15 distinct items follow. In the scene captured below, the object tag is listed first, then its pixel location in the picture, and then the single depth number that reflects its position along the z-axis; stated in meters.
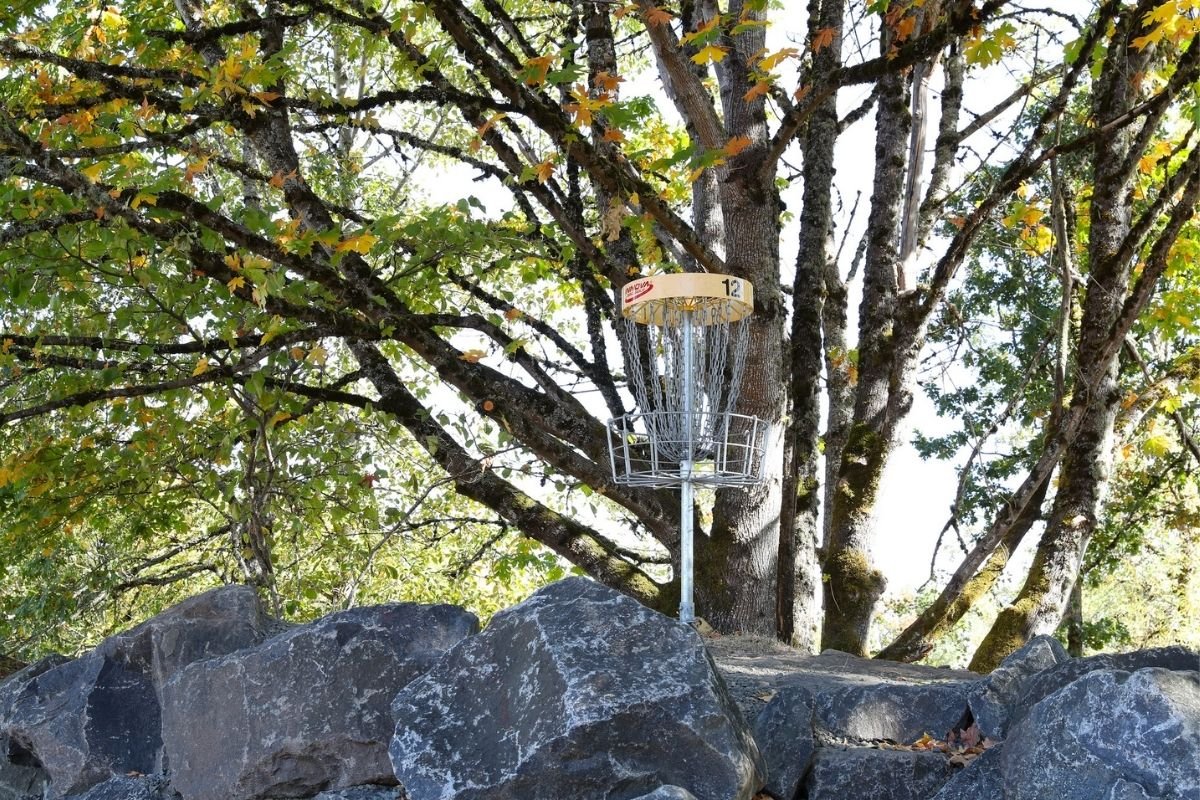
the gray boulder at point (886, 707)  3.54
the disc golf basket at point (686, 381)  4.17
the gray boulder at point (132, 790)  4.01
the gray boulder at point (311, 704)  3.54
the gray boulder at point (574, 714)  2.97
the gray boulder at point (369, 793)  3.46
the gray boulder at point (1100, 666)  3.16
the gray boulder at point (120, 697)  4.29
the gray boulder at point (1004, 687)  3.37
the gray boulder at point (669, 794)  2.80
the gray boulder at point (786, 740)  3.33
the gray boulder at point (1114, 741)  2.63
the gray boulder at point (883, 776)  3.25
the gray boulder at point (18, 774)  4.53
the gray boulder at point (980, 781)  3.02
